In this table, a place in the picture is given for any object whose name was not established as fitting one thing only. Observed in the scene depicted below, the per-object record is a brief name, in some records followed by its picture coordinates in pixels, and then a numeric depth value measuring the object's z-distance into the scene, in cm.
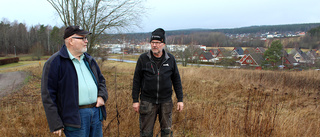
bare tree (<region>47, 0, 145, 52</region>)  1154
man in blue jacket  167
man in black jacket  245
